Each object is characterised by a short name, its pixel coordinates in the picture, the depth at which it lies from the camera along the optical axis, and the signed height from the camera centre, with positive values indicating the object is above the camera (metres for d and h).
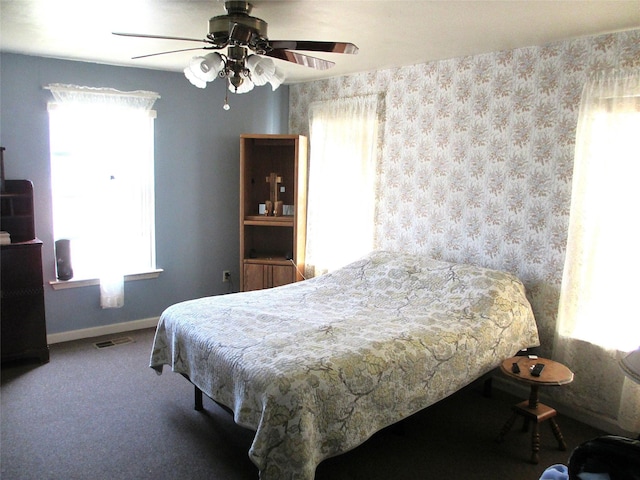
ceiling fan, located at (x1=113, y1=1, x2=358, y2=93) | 2.30 +0.65
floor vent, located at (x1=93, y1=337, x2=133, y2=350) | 4.07 -1.43
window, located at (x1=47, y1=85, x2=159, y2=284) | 4.03 +0.00
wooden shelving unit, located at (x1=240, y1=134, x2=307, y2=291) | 4.66 -0.28
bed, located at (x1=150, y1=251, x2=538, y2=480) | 2.08 -0.86
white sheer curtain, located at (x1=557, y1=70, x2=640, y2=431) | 2.79 -0.21
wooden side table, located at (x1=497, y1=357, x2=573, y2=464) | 2.61 -1.12
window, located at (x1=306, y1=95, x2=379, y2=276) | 4.30 +0.02
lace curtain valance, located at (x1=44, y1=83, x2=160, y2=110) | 3.89 +0.68
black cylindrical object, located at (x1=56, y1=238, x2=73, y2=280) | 4.05 -0.71
